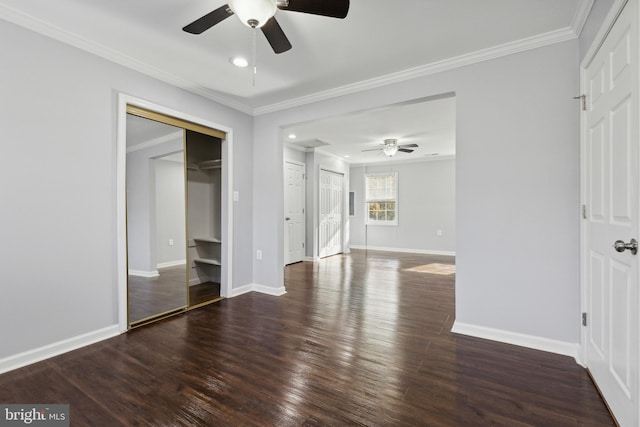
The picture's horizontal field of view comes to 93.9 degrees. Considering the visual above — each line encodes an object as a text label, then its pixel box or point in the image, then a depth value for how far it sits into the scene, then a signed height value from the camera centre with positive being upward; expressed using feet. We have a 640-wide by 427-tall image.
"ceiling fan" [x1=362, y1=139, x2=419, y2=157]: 18.80 +4.31
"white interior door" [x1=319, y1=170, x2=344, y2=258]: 23.45 +0.09
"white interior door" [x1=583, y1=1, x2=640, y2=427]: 4.64 -0.04
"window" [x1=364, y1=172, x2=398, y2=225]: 26.99 +1.38
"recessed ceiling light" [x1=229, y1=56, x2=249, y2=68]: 9.07 +4.68
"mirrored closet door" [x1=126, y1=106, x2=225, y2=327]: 9.45 +0.00
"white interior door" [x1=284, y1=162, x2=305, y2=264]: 20.68 +0.08
